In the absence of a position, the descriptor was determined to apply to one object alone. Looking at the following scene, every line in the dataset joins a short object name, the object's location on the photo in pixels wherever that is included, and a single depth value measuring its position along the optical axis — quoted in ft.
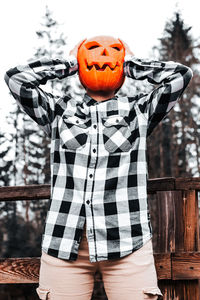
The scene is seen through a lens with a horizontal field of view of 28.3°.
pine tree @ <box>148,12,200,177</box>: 52.19
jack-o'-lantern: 6.93
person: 6.09
